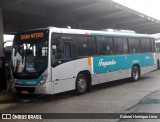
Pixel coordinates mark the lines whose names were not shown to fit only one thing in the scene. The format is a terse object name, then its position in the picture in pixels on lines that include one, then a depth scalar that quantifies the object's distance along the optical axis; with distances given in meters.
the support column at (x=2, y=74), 13.91
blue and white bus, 11.38
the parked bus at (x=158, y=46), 27.05
